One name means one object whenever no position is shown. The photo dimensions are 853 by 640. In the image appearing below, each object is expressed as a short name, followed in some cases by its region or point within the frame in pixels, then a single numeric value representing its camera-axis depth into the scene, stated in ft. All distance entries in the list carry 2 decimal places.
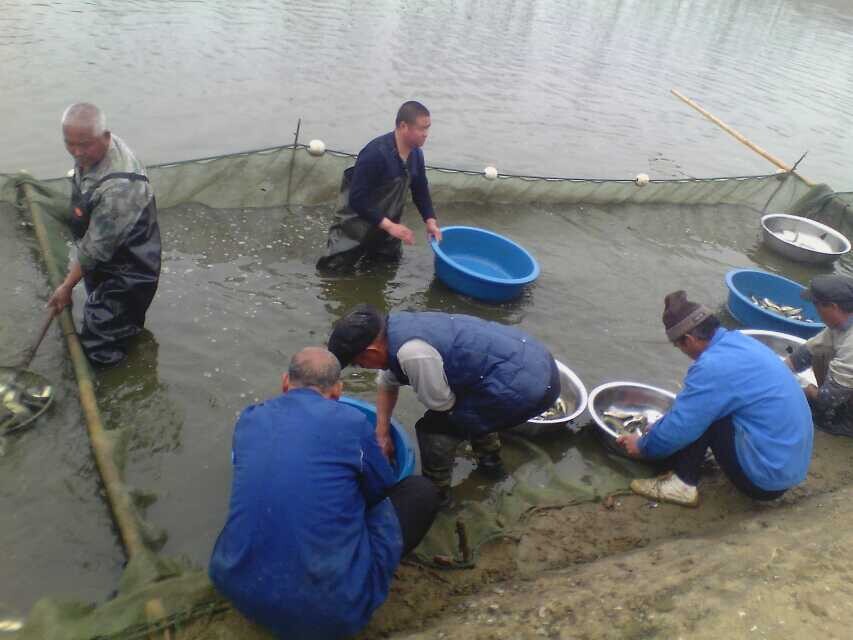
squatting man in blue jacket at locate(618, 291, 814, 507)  12.05
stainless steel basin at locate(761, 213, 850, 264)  27.40
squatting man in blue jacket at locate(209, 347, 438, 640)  8.14
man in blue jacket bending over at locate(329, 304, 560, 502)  10.85
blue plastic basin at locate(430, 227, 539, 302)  20.12
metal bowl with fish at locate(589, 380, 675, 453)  15.83
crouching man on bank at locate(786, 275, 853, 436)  14.87
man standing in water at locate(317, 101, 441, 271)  18.72
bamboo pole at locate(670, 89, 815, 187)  30.69
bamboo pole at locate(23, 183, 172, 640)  10.37
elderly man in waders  13.50
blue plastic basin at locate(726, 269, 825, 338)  20.57
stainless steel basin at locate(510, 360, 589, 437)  14.80
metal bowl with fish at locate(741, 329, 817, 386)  18.89
